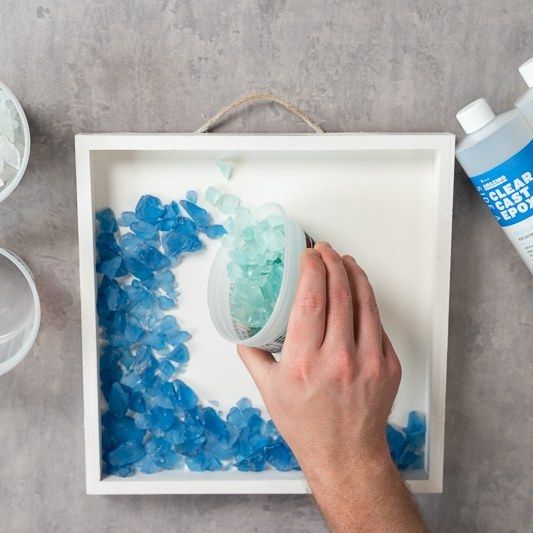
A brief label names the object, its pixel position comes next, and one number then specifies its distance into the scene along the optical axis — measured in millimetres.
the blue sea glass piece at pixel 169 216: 851
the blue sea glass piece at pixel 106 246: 861
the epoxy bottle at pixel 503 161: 763
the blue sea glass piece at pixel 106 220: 858
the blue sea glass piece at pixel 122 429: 874
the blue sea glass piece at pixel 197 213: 847
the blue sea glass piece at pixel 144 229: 850
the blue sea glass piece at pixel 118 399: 868
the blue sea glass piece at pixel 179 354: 871
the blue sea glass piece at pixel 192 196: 850
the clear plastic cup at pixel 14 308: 840
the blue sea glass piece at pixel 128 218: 854
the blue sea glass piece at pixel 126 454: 871
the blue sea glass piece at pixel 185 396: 872
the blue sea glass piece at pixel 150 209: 844
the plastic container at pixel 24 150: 789
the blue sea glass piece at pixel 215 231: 856
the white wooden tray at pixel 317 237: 838
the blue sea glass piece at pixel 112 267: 854
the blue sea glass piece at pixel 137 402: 875
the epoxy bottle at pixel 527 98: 766
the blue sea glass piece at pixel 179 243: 844
